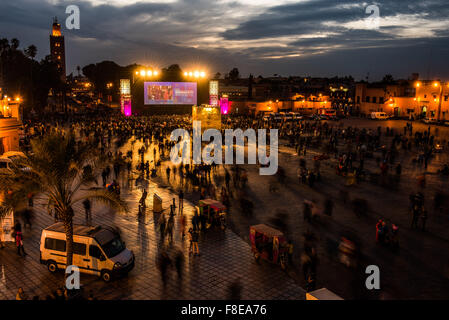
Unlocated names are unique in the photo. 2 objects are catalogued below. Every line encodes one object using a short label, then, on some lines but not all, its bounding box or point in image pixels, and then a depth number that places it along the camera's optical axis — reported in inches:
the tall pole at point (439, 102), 1883.9
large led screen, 2390.5
